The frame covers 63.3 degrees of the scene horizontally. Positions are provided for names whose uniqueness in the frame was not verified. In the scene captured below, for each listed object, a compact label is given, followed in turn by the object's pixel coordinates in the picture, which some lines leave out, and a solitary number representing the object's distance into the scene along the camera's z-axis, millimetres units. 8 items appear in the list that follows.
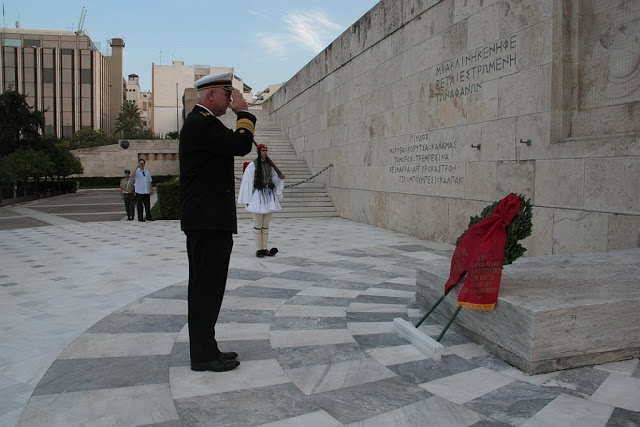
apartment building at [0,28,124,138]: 92875
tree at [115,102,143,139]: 83562
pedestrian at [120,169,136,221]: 15258
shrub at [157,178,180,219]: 15180
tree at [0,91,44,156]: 30594
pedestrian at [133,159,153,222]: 14547
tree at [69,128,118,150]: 69125
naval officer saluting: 3453
